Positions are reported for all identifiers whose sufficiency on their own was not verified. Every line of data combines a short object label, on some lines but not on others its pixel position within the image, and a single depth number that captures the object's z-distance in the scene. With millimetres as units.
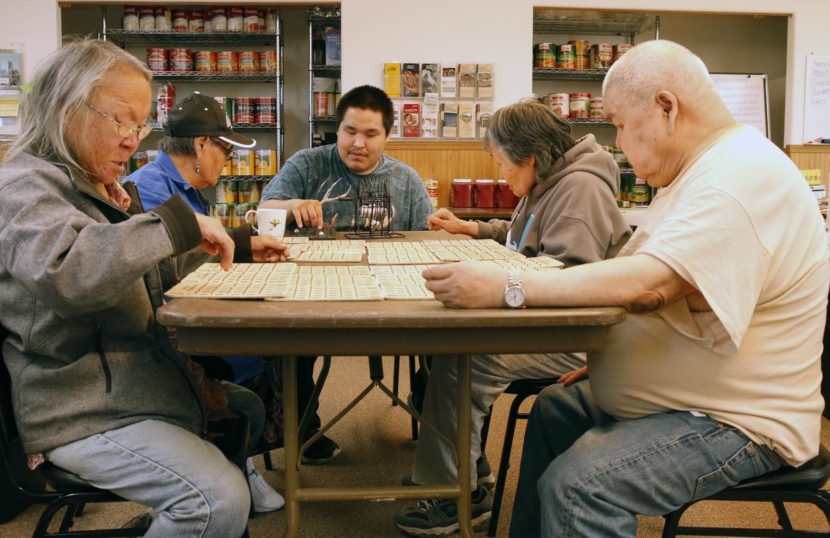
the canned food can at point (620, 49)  6309
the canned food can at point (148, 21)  6094
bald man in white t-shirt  1216
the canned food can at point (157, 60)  6152
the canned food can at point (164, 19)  6102
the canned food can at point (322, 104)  6297
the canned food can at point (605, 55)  6266
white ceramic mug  2457
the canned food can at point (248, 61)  6230
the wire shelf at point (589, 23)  6372
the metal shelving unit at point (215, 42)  6117
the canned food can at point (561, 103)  6207
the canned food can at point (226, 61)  6219
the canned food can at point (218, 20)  6137
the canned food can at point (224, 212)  5977
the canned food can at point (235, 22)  6129
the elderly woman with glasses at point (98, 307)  1213
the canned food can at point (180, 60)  6148
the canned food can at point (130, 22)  6090
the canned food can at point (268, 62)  6242
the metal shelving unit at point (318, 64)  6102
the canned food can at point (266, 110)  6266
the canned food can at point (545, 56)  6233
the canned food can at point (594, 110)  6379
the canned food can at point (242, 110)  6230
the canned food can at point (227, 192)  6328
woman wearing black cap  2318
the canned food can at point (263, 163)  6168
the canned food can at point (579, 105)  6305
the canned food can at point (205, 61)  6195
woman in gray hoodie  2012
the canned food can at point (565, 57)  6277
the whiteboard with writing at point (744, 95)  6742
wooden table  1132
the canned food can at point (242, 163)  6148
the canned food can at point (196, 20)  6184
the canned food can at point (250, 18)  6125
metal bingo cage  2789
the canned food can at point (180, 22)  6148
